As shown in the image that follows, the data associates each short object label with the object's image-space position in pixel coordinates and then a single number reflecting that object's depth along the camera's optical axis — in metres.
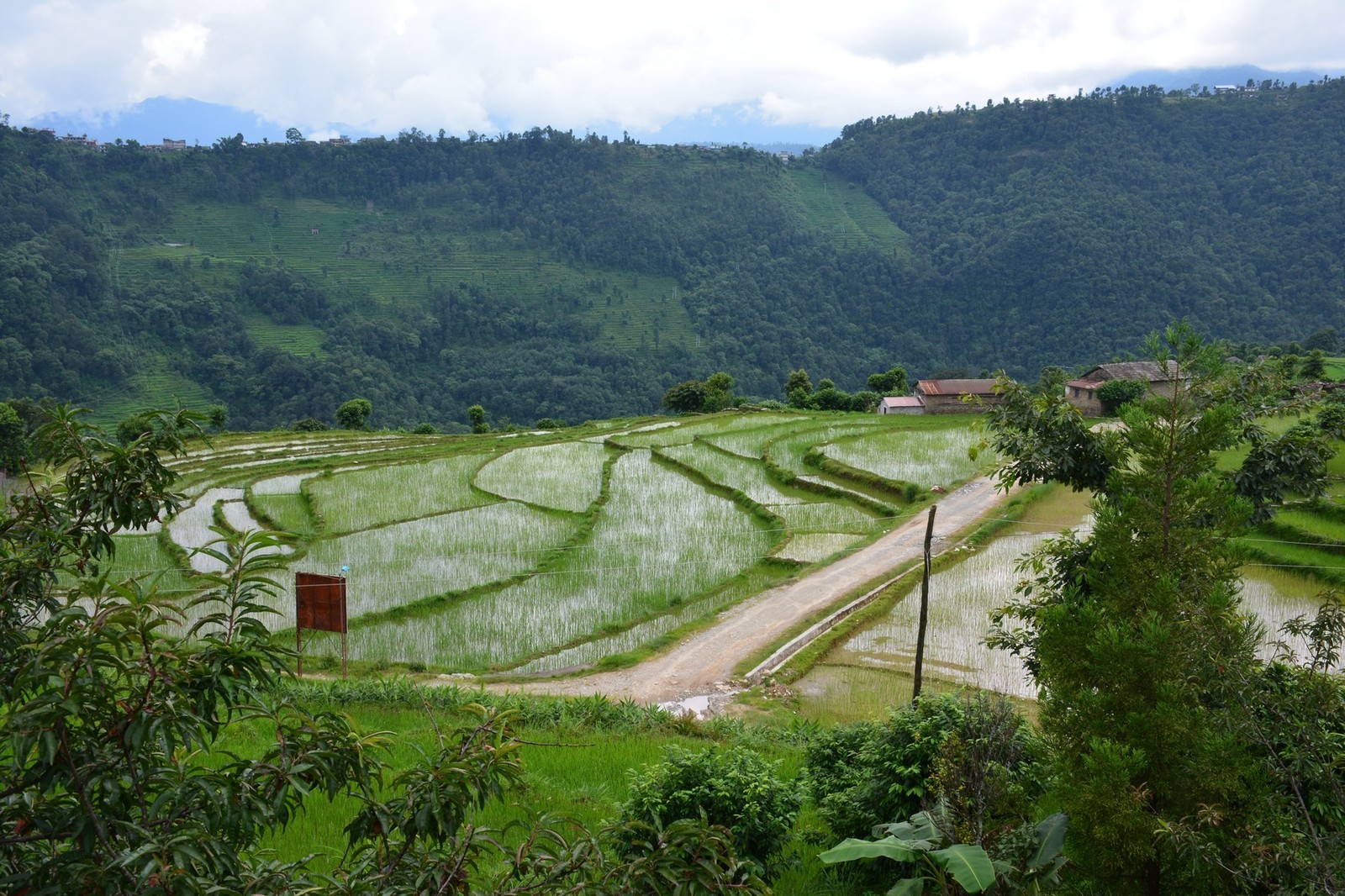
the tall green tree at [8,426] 29.82
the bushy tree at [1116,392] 32.09
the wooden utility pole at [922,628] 9.50
